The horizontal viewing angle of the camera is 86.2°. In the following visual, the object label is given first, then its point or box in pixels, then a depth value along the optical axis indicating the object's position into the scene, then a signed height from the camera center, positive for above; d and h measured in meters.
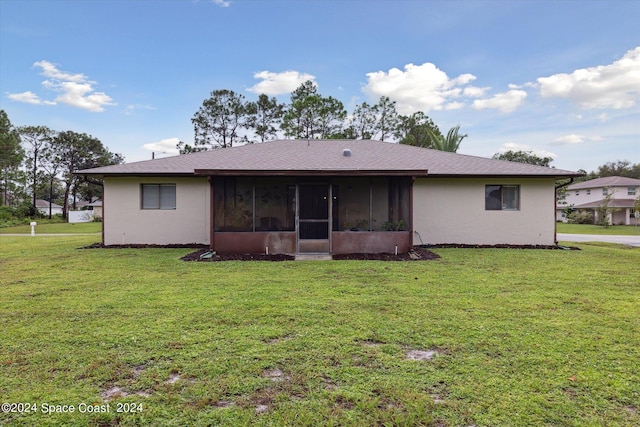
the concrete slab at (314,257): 9.34 -1.29
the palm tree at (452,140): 23.84 +4.98
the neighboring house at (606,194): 35.81 +1.72
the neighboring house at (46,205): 63.50 +1.14
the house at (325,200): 10.04 +0.35
